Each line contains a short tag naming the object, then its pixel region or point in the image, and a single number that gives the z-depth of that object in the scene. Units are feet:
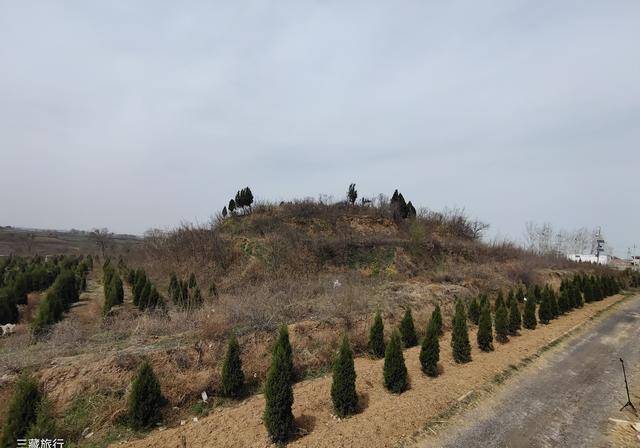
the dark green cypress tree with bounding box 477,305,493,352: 28.30
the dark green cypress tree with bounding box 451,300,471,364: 25.54
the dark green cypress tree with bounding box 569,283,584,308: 49.40
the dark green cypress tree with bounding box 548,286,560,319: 41.09
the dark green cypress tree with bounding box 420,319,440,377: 22.80
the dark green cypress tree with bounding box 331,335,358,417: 17.80
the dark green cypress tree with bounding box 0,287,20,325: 36.50
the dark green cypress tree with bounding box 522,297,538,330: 36.47
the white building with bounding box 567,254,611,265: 190.80
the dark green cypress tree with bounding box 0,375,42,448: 14.51
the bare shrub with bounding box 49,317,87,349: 24.24
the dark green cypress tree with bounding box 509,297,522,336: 33.76
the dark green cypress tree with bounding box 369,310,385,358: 26.43
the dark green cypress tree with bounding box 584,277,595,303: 54.90
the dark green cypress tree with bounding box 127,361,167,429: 17.19
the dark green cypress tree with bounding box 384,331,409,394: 20.39
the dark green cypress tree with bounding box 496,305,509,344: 31.17
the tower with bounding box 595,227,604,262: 158.14
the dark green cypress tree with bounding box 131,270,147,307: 41.32
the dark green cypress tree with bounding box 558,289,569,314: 44.91
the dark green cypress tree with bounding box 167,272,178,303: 42.56
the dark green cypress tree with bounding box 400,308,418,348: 29.27
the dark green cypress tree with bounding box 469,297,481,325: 36.70
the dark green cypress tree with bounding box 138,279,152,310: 39.22
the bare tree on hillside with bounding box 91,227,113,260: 114.42
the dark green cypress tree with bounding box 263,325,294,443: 15.58
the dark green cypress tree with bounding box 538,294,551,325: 39.27
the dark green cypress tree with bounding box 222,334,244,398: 20.35
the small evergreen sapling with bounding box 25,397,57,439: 14.49
